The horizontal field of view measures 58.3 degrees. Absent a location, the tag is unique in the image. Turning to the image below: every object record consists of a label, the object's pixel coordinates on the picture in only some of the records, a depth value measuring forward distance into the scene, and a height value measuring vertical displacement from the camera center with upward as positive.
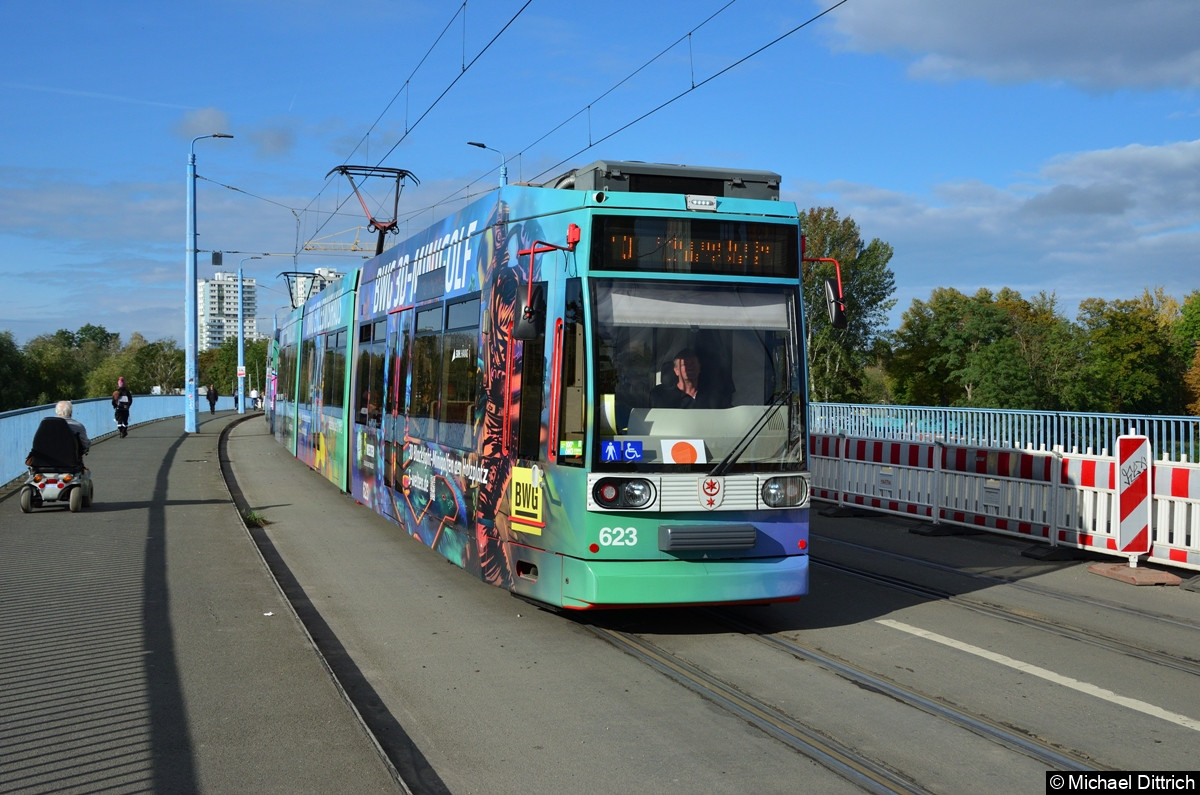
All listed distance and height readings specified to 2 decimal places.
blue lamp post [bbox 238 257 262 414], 56.69 +0.27
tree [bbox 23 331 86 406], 80.62 +0.72
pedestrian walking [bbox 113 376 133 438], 32.50 -0.81
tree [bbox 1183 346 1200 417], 72.00 +0.23
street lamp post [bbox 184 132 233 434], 35.97 +2.26
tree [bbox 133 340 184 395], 120.69 +1.67
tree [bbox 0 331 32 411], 71.06 +0.25
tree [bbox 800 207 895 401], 68.38 +5.73
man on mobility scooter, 14.92 -1.16
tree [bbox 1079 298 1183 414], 74.75 +1.80
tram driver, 7.39 -0.02
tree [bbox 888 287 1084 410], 65.00 +2.30
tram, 7.30 -0.07
